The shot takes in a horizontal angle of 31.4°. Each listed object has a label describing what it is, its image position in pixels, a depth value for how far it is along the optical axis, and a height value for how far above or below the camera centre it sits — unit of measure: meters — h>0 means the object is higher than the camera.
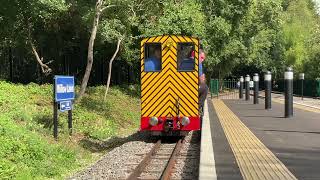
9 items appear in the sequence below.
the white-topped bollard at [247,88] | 37.97 -0.73
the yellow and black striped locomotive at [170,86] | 16.34 -0.27
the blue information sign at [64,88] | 15.73 -0.33
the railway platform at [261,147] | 9.43 -1.55
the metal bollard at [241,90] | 42.47 -0.97
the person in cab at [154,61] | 16.58 +0.46
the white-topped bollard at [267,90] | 26.70 -0.61
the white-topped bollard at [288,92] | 20.62 -0.54
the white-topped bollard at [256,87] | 32.16 -0.56
